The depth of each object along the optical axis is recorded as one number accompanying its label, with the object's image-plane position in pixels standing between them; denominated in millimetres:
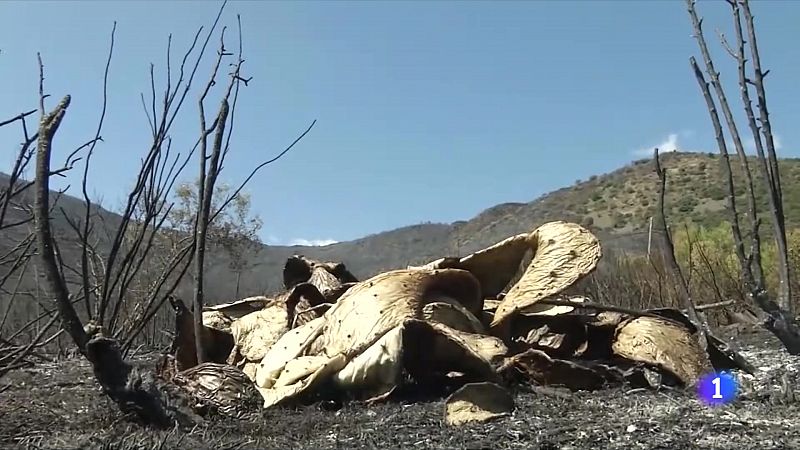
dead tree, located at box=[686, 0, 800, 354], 2680
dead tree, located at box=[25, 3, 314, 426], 2378
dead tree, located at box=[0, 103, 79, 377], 2469
